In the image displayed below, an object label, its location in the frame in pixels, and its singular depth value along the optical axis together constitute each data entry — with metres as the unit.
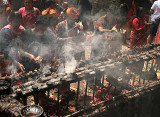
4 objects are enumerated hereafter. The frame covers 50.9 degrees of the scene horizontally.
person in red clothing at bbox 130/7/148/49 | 6.12
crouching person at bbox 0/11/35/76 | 3.92
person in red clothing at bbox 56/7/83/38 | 5.33
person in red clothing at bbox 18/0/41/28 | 5.16
